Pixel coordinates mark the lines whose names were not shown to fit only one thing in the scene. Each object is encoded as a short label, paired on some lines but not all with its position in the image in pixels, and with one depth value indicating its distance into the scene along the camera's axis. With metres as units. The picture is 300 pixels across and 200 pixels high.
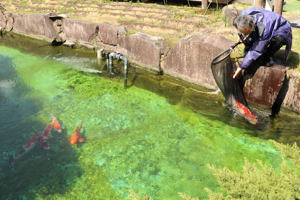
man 4.05
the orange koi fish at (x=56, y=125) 4.84
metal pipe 6.46
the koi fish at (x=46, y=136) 4.46
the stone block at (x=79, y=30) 8.52
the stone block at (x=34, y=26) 9.56
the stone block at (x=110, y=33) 7.73
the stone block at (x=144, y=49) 6.67
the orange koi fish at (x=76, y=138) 4.52
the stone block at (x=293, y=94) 4.57
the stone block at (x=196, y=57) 5.50
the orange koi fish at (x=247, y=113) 4.83
